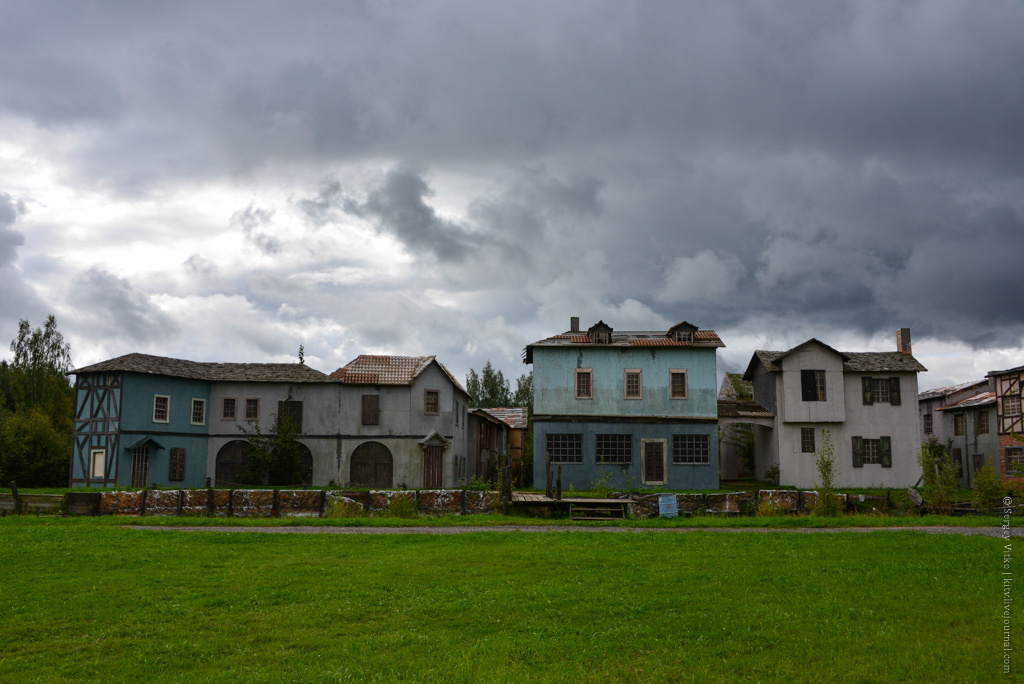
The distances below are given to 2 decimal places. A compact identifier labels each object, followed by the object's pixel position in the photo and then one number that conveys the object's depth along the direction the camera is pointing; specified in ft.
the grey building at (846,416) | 123.34
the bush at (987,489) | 82.33
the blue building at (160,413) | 123.95
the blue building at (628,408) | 120.37
